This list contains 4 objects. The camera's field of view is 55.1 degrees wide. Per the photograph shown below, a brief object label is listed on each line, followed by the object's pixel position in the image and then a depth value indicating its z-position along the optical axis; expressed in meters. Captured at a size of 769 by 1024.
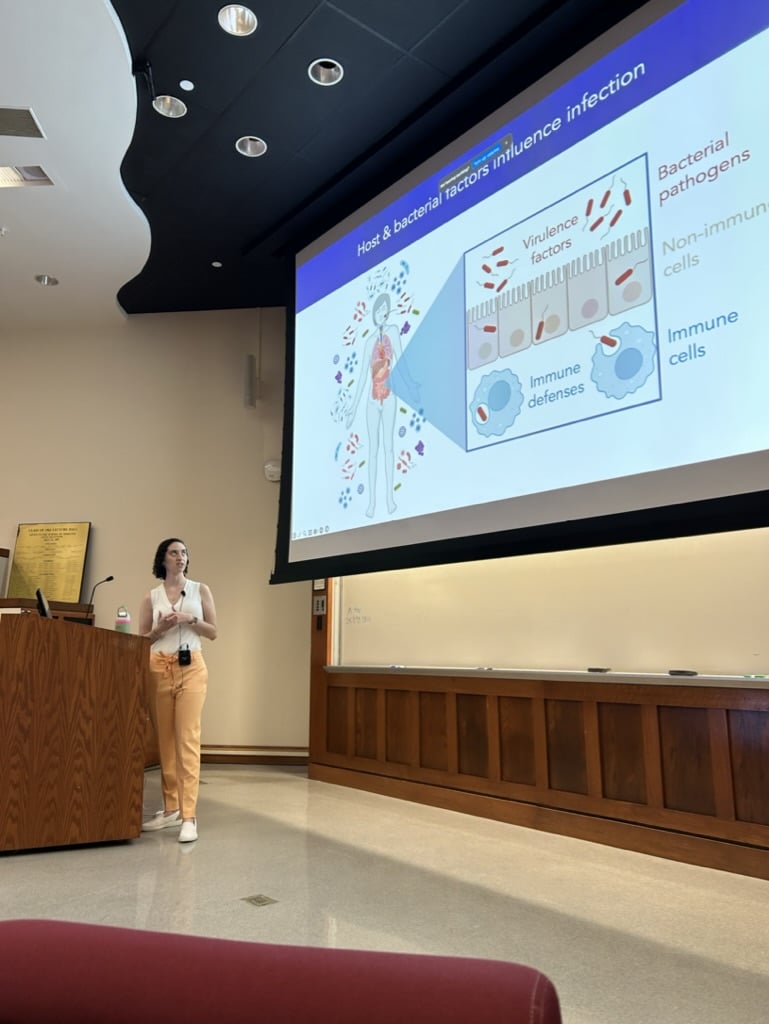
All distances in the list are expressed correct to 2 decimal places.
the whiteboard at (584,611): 2.86
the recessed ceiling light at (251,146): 3.73
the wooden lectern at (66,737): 2.76
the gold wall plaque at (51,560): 5.54
